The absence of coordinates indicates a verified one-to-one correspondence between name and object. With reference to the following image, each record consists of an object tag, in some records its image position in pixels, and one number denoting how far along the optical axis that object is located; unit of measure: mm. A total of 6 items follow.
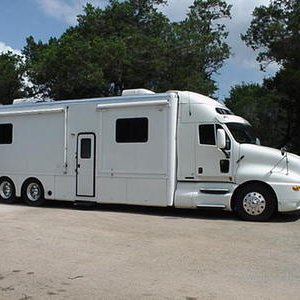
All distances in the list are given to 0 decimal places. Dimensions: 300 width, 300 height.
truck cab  12906
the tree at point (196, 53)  28047
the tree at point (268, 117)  27031
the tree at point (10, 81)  31953
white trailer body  13062
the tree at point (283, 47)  22844
